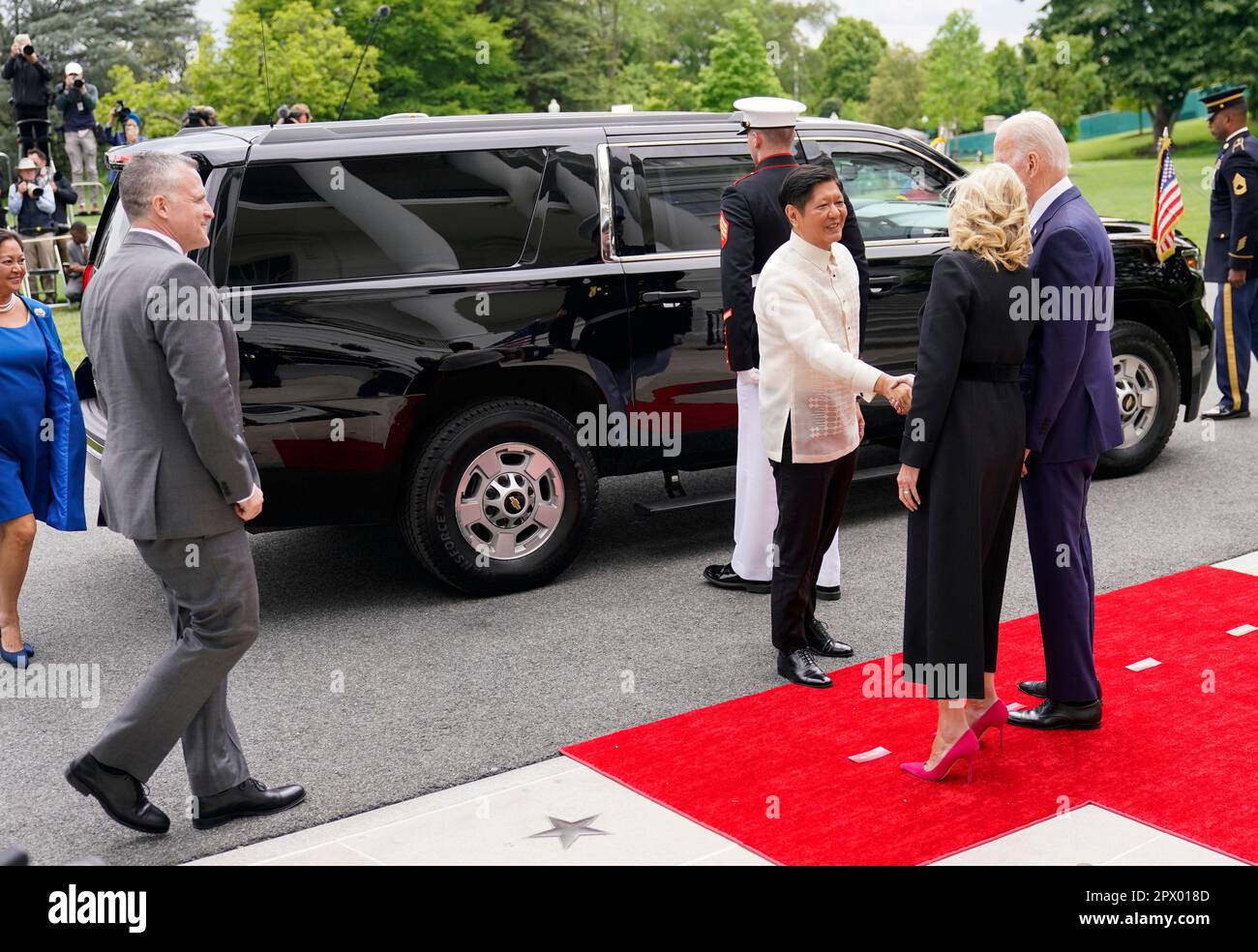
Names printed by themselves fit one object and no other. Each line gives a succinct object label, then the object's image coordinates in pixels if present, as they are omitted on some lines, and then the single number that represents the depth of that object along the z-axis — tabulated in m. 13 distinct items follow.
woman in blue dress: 5.89
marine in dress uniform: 6.07
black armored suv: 6.08
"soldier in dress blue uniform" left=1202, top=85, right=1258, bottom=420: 9.80
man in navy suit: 4.64
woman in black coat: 4.34
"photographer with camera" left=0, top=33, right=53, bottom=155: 18.27
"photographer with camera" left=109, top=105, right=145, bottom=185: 18.31
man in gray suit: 4.07
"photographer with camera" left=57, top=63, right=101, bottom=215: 19.89
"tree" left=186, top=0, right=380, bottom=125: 41.44
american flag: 8.45
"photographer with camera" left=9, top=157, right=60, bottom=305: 17.08
